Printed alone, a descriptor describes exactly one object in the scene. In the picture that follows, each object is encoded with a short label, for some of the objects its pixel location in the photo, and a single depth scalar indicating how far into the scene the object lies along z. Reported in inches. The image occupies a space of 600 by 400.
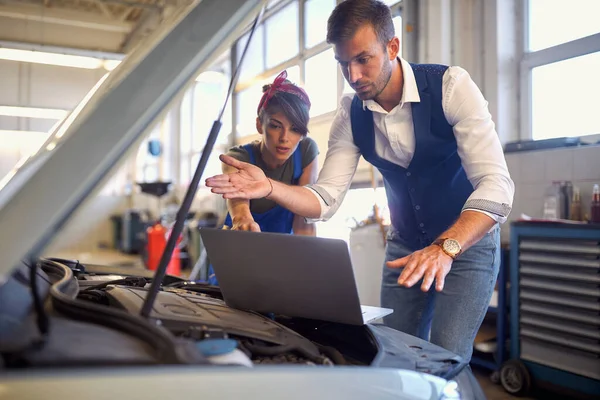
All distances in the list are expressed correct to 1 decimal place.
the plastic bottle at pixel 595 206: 98.8
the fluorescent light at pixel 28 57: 85.8
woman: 65.4
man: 50.2
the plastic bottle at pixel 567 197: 111.1
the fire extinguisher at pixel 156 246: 275.7
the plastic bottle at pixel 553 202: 111.7
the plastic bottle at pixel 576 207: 106.7
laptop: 33.2
